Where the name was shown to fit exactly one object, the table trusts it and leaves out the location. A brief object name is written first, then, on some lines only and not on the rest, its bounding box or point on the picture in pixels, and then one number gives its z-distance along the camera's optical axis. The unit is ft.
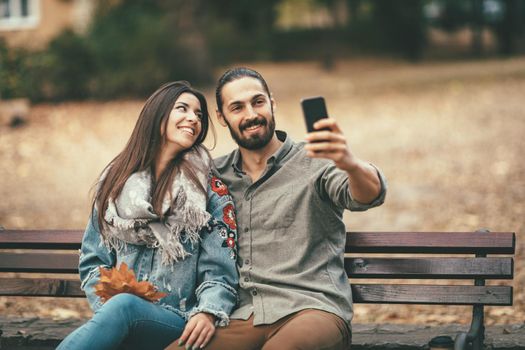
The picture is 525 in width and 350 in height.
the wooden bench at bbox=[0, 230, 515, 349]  12.76
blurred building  85.10
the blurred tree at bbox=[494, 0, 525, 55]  92.68
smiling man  11.57
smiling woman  12.06
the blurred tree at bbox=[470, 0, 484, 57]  97.86
